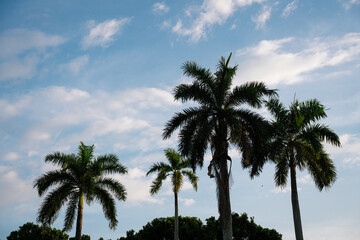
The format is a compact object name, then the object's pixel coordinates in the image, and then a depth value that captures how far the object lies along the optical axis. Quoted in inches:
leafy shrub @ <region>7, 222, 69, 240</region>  2114.9
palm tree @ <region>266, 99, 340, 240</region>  903.7
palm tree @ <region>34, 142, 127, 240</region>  1000.2
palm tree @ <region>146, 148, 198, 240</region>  1352.1
